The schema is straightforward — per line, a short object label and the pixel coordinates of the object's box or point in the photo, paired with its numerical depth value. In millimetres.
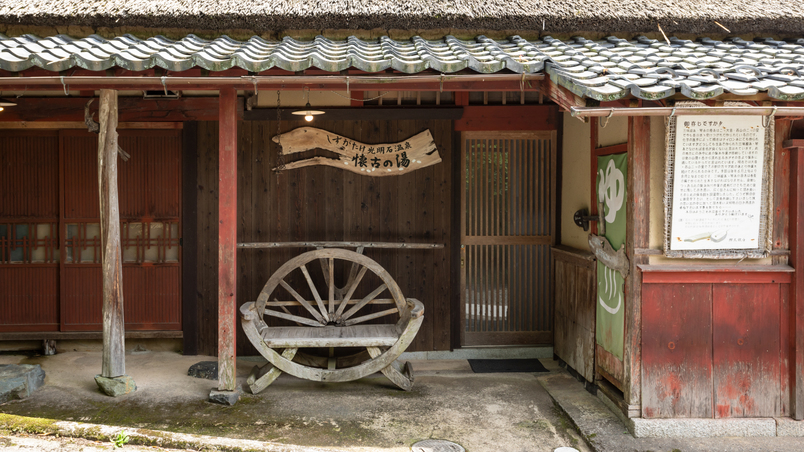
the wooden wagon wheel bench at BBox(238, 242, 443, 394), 5164
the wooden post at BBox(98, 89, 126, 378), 4848
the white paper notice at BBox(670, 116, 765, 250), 4254
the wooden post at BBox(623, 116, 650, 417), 4312
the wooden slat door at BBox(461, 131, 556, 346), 6328
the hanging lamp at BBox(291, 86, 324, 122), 5770
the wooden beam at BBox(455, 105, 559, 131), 6184
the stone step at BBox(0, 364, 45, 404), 4766
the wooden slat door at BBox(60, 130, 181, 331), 6164
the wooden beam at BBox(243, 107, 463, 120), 6000
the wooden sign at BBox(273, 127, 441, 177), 6086
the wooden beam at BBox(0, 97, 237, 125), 5633
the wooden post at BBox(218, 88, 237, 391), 4750
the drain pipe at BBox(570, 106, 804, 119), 3771
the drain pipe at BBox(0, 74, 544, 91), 4164
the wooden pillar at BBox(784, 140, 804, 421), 4320
